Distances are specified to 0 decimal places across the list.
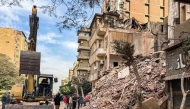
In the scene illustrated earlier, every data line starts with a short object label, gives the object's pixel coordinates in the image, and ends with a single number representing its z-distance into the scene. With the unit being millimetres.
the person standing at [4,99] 10103
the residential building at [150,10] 23629
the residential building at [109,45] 18546
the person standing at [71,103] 12098
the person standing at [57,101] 9786
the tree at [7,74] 26808
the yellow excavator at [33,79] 6530
